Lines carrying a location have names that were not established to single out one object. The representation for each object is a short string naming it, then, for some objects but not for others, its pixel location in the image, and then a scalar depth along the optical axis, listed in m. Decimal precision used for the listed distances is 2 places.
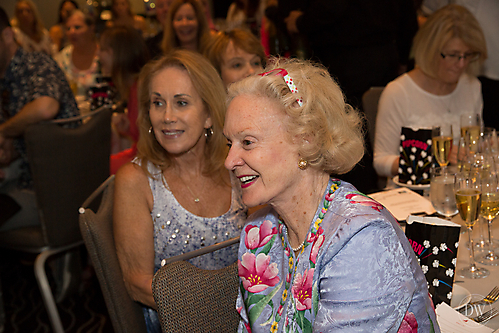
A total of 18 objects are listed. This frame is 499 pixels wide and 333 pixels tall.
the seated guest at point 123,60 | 3.67
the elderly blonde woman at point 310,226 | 0.97
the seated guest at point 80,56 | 4.74
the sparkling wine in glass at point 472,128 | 2.10
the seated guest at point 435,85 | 2.52
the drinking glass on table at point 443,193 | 1.62
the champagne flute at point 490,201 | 1.41
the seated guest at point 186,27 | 3.97
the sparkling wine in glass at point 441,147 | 1.94
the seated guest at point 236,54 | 2.81
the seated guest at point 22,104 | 2.81
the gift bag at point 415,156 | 1.99
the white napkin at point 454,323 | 1.08
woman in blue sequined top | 1.76
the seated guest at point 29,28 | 6.11
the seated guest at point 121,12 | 6.75
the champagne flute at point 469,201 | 1.37
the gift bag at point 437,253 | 1.16
